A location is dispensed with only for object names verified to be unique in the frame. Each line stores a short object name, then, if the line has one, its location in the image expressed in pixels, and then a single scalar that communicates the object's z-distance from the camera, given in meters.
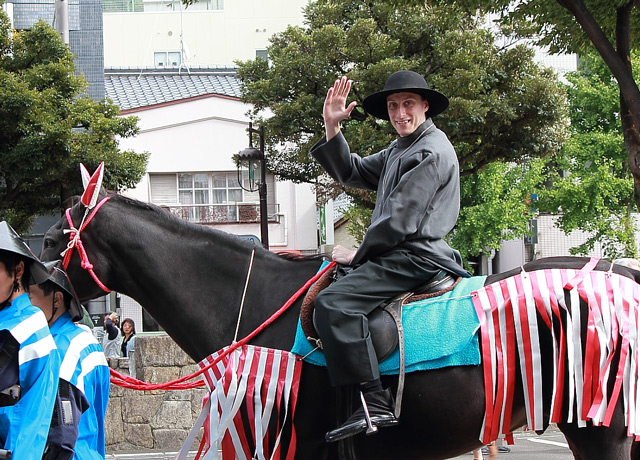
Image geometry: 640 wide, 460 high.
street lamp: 14.34
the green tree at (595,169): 25.83
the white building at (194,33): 40.16
